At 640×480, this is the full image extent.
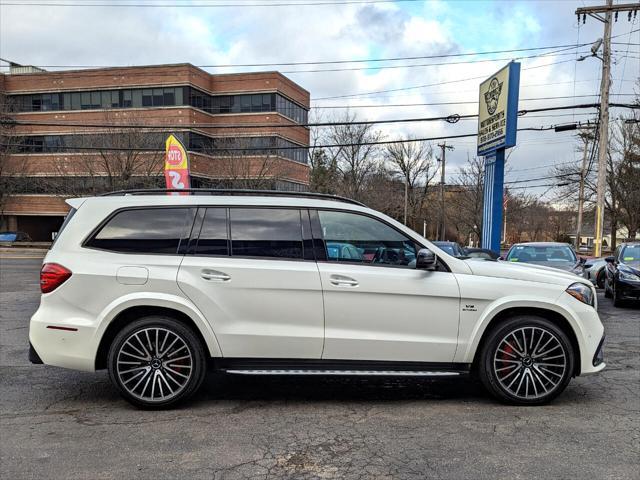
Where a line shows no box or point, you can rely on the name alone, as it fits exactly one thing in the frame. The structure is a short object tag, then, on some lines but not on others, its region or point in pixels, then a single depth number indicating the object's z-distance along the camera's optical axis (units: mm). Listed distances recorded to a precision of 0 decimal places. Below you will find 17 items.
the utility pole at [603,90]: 20094
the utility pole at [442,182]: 49125
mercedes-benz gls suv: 4312
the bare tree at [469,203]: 48500
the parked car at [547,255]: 10828
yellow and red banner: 15570
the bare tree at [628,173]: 35250
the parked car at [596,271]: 15570
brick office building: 37875
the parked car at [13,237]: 37469
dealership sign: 14117
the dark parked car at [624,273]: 10664
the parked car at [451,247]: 13711
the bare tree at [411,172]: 60034
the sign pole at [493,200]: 15008
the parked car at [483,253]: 12216
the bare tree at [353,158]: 49094
